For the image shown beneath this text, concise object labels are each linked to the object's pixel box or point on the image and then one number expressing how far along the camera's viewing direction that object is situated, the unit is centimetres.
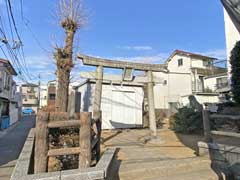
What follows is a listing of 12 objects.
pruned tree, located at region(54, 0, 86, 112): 533
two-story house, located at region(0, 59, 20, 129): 1188
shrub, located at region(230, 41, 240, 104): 705
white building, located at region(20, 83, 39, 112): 3566
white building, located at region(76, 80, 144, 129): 887
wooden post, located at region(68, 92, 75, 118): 752
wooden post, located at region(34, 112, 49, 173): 219
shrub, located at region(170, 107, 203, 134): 734
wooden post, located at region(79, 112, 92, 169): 237
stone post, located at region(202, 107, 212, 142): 374
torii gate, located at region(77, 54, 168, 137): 548
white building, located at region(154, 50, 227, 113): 1551
